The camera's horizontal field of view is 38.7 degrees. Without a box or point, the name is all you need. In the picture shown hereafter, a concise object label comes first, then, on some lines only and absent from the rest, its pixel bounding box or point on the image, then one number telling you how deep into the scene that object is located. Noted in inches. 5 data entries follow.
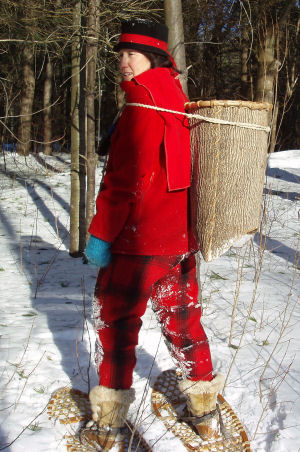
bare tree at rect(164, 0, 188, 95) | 113.7
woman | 65.4
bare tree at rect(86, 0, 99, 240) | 163.5
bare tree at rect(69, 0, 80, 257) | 191.2
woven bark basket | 68.3
